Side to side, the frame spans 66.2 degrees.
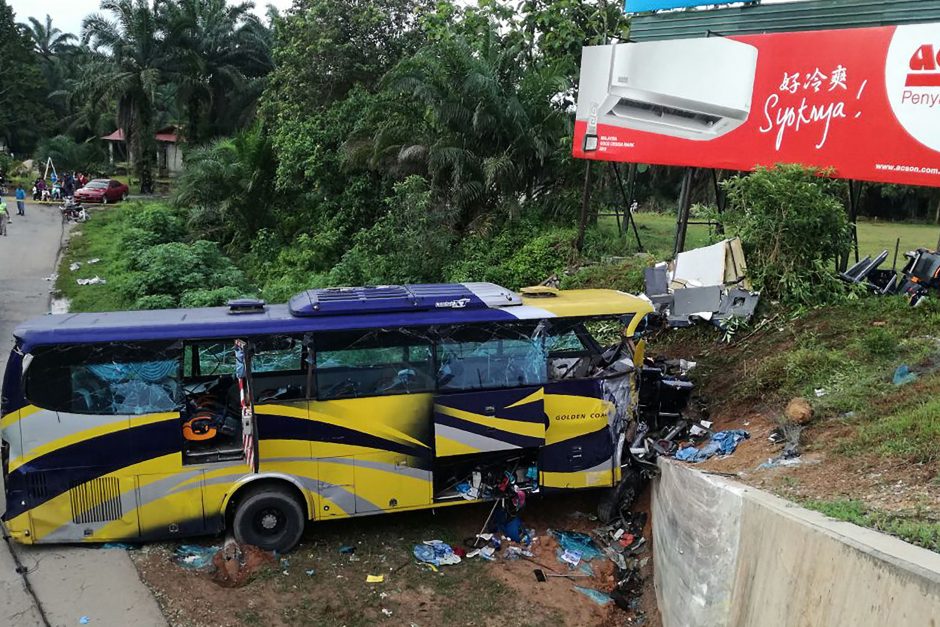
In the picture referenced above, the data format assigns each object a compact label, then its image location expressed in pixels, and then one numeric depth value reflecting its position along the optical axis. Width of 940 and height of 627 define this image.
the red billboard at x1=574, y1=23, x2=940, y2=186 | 10.72
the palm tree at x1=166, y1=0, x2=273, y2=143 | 34.28
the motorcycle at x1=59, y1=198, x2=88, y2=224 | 28.61
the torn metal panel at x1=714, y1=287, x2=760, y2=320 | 11.27
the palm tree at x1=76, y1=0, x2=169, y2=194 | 32.47
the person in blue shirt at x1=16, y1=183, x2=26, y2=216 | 29.47
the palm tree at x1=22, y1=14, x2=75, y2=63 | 59.66
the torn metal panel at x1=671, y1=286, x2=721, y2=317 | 11.33
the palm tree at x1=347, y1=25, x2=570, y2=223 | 17.56
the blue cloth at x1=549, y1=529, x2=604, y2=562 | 8.19
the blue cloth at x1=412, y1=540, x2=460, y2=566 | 7.90
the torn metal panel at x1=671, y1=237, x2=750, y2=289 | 11.47
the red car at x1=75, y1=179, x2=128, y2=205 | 33.09
